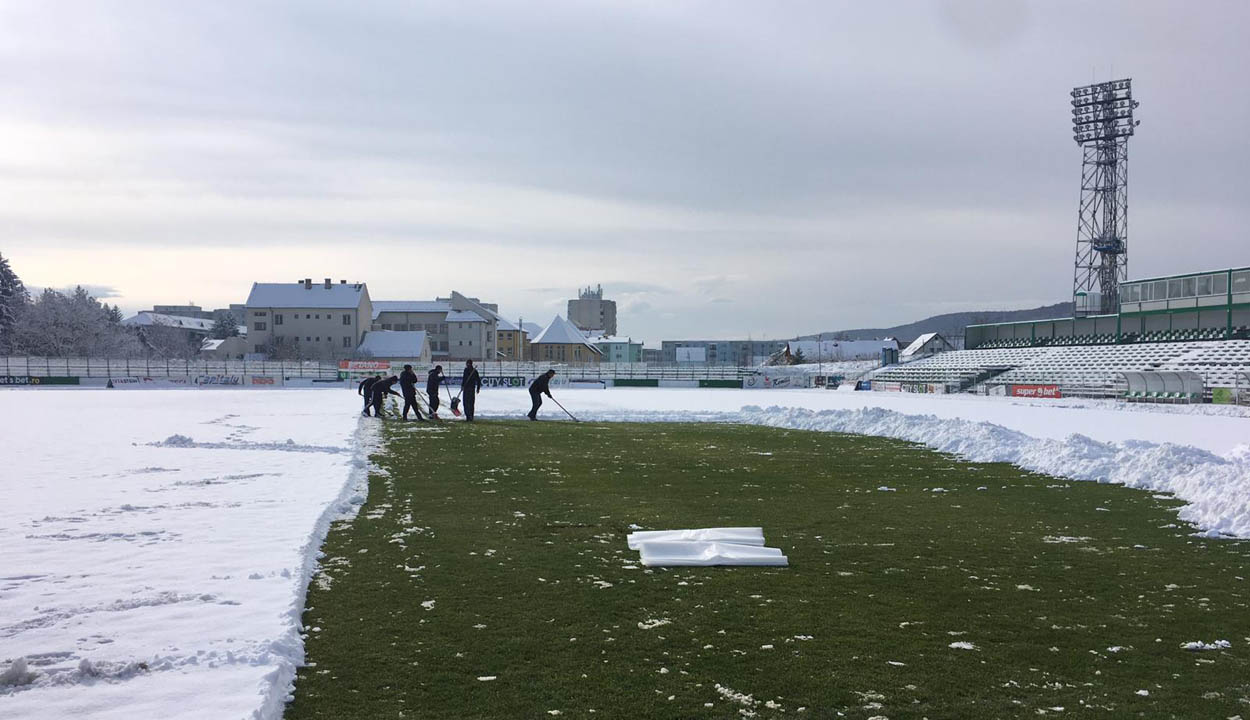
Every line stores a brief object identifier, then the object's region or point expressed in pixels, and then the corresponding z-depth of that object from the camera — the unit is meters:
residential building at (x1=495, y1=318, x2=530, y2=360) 130.25
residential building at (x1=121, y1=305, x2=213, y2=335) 127.94
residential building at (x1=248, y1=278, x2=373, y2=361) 104.88
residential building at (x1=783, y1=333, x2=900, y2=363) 145.25
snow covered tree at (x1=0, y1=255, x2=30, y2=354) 85.06
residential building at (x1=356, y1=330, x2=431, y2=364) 102.63
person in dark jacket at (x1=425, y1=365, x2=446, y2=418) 27.23
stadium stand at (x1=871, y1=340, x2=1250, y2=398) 45.62
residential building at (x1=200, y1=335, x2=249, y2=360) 111.50
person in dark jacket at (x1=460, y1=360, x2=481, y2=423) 26.48
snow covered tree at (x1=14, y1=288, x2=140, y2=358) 85.94
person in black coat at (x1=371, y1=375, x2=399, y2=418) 29.19
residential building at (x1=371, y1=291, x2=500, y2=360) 114.25
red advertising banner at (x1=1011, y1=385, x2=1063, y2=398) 47.78
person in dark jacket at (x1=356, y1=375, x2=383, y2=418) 30.31
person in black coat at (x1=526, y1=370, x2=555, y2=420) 28.03
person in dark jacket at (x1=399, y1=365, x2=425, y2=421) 26.88
